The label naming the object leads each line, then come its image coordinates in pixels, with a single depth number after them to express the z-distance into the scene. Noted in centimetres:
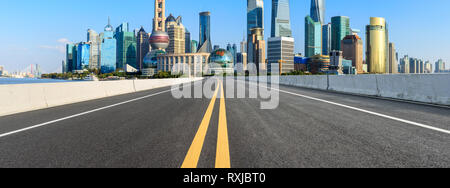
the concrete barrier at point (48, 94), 903
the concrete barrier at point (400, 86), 1015
